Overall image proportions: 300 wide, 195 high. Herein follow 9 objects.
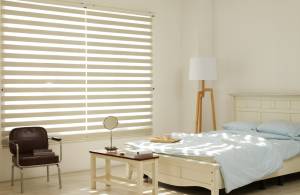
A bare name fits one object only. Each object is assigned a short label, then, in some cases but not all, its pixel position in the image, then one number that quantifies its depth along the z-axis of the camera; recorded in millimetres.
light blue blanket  3537
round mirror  4045
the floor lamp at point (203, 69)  5438
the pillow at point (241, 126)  4907
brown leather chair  4043
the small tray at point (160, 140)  4339
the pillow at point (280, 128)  4465
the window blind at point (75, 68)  4684
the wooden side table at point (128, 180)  3568
